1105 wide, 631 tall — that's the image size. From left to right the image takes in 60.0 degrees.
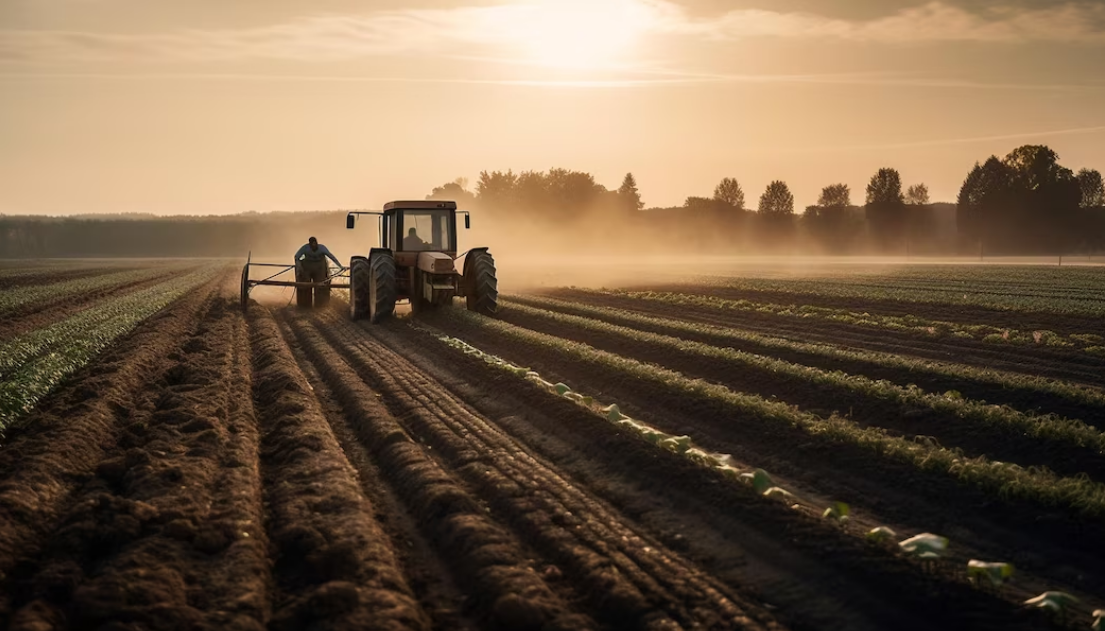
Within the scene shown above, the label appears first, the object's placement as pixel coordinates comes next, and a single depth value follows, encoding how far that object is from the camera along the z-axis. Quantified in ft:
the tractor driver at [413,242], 70.69
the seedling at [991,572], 19.20
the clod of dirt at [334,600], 17.88
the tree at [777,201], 321.32
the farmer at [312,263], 79.97
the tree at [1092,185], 336.49
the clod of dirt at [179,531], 21.95
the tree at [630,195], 321.73
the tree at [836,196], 332.60
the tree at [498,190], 301.63
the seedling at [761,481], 25.26
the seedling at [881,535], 21.50
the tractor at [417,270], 67.62
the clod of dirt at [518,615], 17.60
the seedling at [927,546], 20.31
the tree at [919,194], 374.06
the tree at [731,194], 338.75
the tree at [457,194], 253.44
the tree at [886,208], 303.68
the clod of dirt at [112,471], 27.32
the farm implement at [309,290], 79.18
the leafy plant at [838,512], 22.79
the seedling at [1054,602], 18.21
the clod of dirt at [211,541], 21.42
